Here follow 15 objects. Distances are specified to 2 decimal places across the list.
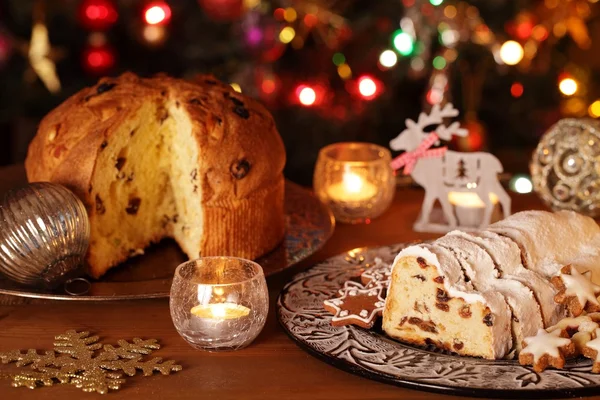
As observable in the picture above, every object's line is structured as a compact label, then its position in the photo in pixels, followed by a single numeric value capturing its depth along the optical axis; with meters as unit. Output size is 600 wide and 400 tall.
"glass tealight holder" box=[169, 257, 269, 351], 0.94
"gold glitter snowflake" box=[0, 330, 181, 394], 0.90
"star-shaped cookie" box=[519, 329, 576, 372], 0.88
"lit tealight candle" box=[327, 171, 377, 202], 1.23
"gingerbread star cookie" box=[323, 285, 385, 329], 0.95
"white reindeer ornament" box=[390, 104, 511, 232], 1.18
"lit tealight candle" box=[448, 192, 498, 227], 1.20
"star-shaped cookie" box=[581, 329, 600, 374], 0.87
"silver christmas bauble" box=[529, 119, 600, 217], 1.21
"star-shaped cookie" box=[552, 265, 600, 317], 0.92
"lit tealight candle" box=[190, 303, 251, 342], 0.94
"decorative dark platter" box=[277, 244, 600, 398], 0.86
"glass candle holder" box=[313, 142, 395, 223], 1.22
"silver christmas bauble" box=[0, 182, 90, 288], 1.02
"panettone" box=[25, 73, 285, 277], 1.11
